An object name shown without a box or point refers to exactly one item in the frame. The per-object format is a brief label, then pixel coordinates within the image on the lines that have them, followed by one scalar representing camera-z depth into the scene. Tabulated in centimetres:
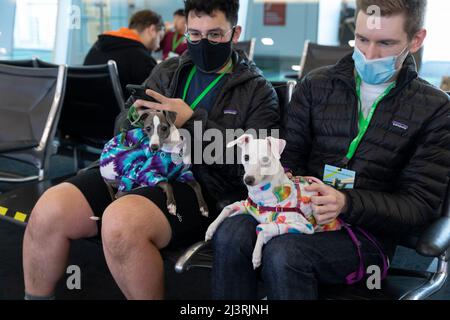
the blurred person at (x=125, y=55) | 352
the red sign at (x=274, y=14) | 782
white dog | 146
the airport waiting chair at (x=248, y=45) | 481
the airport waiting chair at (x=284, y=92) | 219
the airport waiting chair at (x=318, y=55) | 418
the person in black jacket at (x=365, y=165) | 146
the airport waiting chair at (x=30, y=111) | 275
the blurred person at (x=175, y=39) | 608
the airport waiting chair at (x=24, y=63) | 334
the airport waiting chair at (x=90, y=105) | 303
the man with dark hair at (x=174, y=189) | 164
